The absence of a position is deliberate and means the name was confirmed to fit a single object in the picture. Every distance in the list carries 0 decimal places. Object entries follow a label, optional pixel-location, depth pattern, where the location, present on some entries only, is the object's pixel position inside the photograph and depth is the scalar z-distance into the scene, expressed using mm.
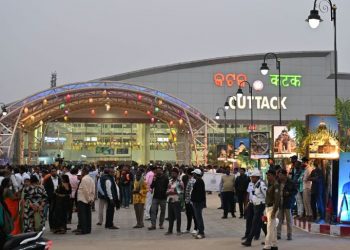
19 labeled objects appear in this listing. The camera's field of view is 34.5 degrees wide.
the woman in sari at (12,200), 11289
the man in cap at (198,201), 13461
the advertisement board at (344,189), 14148
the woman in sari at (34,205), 12234
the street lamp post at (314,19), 15336
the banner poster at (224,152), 35334
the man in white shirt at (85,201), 14398
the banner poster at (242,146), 30670
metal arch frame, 46156
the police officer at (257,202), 11922
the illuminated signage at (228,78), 71938
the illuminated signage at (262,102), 71719
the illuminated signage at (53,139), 77812
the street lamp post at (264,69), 23206
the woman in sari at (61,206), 14695
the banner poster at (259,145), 25484
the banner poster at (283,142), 21906
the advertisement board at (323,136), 15764
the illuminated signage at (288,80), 72875
